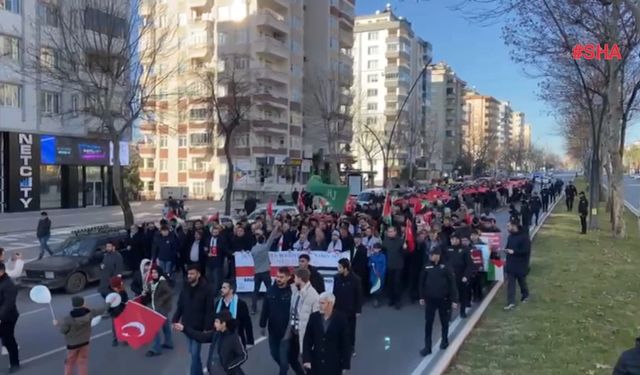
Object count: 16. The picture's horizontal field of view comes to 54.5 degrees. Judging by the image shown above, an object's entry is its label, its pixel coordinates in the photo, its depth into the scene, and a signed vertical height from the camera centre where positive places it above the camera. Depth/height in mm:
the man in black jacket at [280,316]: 8156 -1977
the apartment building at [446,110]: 130375 +13594
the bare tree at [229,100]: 35781 +4671
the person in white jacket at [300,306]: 7586 -1712
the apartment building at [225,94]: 59812 +5876
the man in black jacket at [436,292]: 9414 -1880
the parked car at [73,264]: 15359 -2510
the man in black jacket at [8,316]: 8742 -2141
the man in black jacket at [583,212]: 26461 -1797
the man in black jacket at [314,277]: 8711 -1554
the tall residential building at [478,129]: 126369 +11775
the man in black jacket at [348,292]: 8891 -1785
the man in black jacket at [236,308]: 7598 -1741
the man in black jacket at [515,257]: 12499 -1777
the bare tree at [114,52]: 26203 +5058
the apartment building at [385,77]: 103438 +15820
